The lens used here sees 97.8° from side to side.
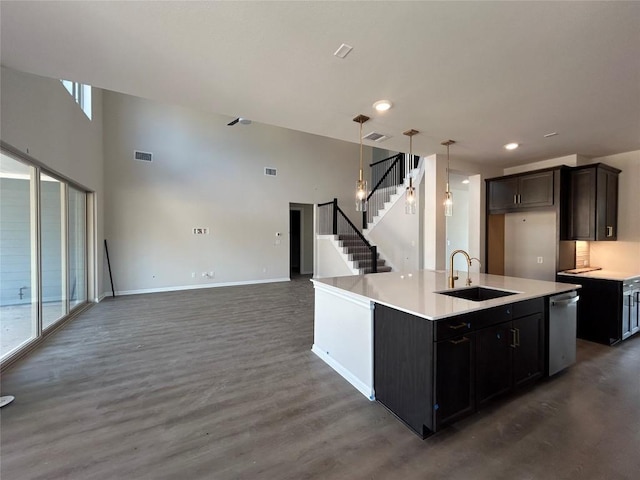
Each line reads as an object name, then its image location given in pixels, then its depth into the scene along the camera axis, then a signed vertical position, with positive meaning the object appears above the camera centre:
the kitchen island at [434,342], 1.89 -0.84
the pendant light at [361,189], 3.19 +0.54
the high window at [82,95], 4.43 +2.46
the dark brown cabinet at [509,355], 2.13 -0.98
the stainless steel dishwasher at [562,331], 2.61 -0.92
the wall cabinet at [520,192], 4.29 +0.74
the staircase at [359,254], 6.78 -0.46
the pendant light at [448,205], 3.64 +0.41
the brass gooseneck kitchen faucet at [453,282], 2.77 -0.46
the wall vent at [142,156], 6.50 +1.90
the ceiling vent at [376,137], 3.78 +1.39
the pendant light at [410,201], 3.39 +0.44
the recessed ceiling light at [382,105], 2.82 +1.36
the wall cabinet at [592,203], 4.00 +0.49
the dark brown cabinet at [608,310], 3.53 -0.96
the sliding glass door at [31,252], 3.03 -0.20
